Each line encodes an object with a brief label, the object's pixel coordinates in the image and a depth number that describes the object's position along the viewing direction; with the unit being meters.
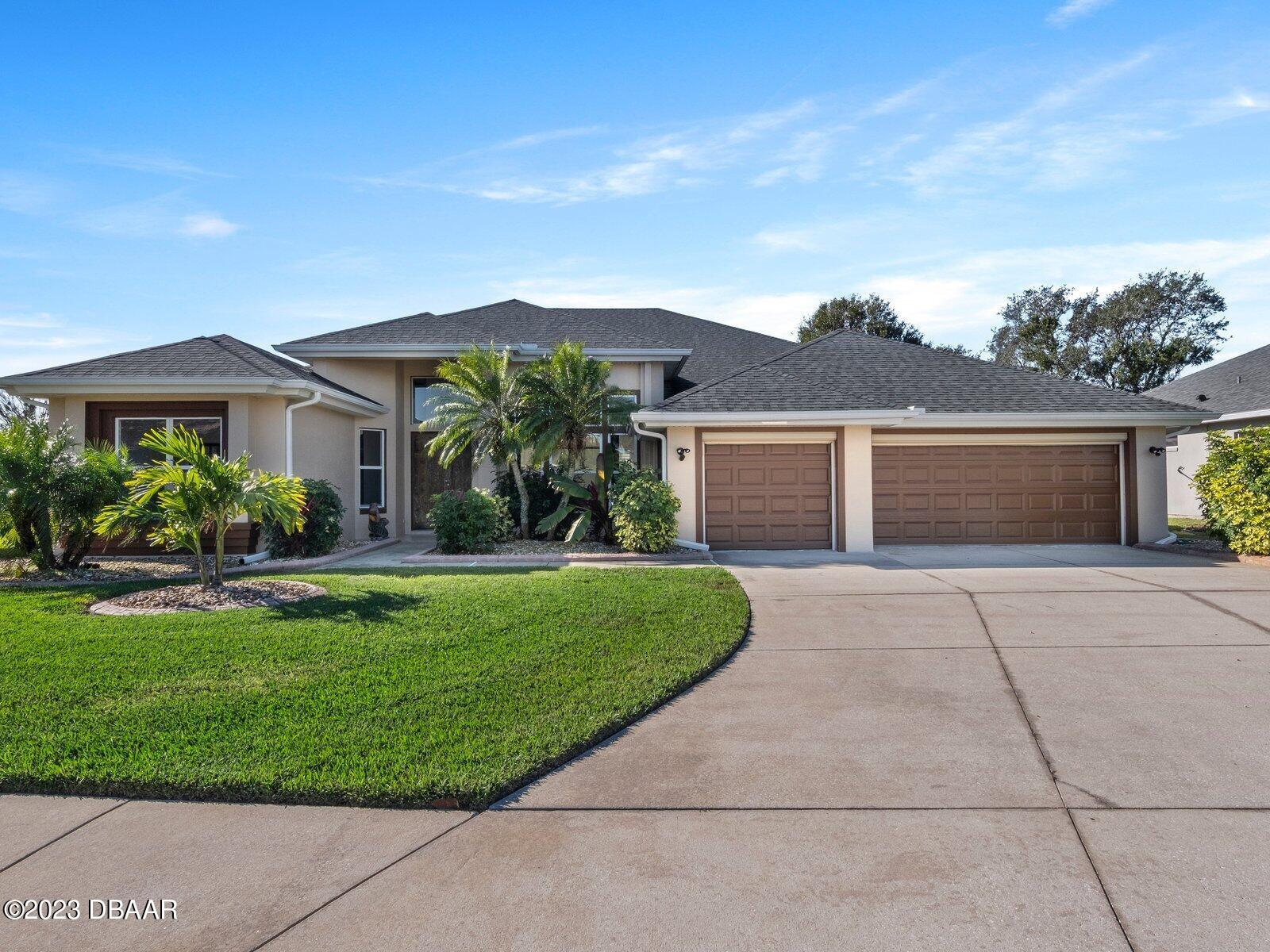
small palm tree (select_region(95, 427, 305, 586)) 8.50
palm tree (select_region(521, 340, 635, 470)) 14.35
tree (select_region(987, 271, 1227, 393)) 35.31
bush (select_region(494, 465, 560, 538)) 15.67
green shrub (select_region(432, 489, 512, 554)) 13.30
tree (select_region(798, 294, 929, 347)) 34.81
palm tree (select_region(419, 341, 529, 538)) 14.74
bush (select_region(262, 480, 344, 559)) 13.07
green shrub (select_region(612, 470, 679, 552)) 12.87
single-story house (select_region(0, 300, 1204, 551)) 13.76
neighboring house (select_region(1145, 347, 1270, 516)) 19.47
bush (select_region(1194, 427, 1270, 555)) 12.43
